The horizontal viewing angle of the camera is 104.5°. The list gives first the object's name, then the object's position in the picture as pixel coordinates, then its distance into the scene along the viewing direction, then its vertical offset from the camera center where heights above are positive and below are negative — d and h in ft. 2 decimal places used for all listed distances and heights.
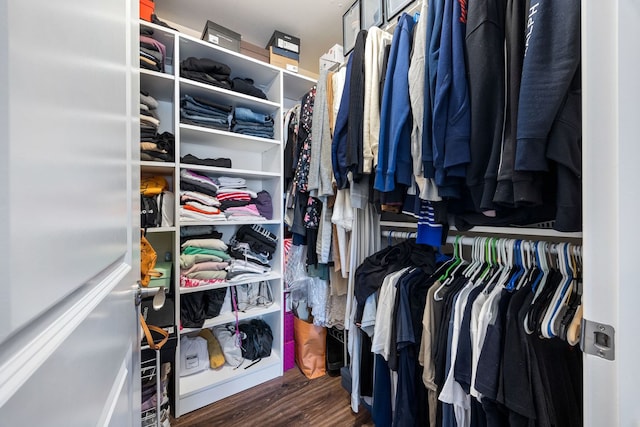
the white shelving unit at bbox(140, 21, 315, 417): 4.65 +1.46
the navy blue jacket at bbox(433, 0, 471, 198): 2.43 +1.09
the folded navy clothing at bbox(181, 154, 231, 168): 4.99 +1.11
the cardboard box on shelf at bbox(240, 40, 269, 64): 5.73 +3.87
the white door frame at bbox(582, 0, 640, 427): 1.28 +0.05
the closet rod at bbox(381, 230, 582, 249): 3.23 -0.37
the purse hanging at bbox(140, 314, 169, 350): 2.35 -1.24
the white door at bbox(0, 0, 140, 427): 0.64 +0.01
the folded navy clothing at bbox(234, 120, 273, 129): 5.56 +2.06
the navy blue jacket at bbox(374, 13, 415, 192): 3.06 +1.19
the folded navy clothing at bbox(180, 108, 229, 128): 4.97 +2.00
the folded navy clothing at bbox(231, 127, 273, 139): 5.55 +1.88
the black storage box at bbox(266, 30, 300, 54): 6.02 +4.25
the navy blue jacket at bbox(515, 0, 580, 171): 1.82 +1.07
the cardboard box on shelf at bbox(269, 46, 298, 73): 6.00 +3.74
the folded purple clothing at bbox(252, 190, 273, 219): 6.00 +0.23
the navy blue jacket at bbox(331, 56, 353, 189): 3.85 +1.17
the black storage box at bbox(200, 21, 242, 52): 5.22 +3.82
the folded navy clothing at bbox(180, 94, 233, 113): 4.96 +2.32
